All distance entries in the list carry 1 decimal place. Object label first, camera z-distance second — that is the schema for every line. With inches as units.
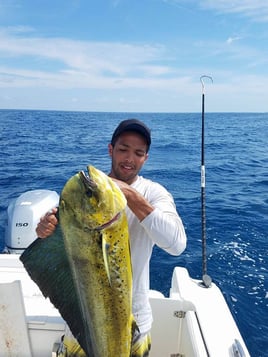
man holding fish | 83.5
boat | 100.9
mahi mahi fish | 61.8
